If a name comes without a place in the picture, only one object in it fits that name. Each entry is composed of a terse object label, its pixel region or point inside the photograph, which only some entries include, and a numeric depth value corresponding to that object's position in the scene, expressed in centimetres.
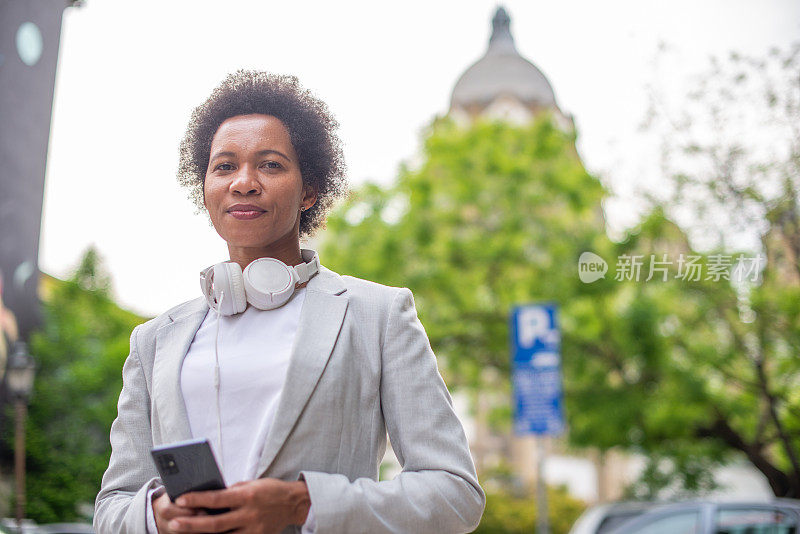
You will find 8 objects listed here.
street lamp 978
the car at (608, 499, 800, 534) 597
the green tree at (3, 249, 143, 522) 1317
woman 125
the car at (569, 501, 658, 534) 627
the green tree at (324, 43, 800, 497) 950
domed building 2942
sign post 850
